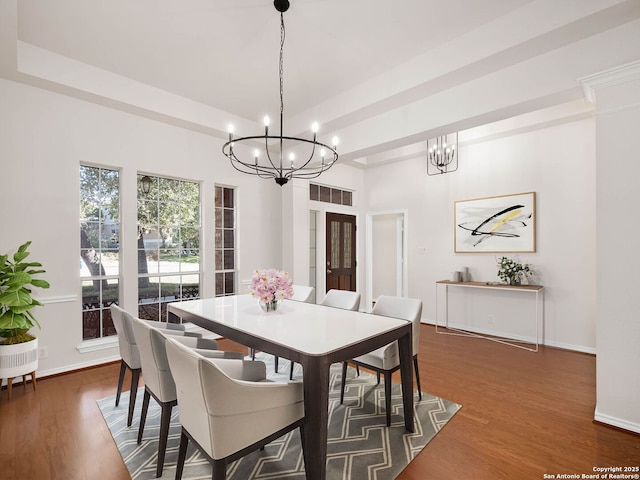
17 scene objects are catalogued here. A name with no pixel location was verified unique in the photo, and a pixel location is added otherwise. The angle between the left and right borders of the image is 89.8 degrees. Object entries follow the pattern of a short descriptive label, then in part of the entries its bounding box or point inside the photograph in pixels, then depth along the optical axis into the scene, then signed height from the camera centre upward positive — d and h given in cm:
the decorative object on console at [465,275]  483 -56
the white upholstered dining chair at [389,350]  244 -88
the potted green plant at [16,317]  264 -65
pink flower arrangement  261 -39
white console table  410 -85
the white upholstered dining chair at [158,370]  184 -78
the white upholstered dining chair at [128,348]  229 -80
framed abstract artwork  436 +19
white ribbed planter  271 -103
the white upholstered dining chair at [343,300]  327 -65
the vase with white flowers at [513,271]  429 -46
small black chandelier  486 +131
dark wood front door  586 -26
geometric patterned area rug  190 -138
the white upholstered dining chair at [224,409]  141 -82
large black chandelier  461 +123
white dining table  163 -62
